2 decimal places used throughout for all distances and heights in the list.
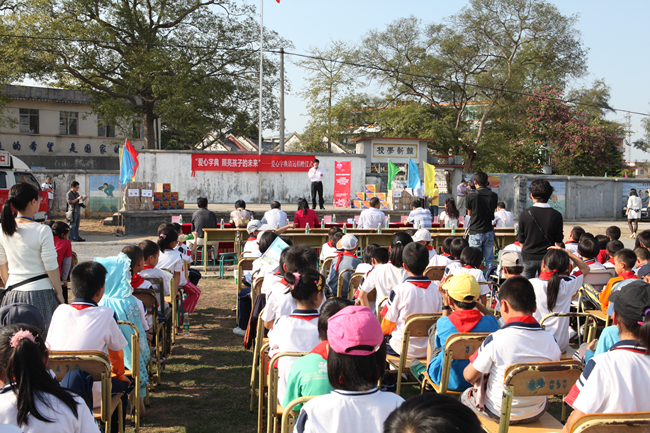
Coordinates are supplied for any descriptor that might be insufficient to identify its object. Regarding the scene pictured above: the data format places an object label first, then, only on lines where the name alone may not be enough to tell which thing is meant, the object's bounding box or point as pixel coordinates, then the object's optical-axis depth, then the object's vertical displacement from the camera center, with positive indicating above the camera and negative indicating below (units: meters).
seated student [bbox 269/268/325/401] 2.95 -0.73
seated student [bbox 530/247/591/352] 4.12 -0.71
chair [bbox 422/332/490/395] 2.90 -0.87
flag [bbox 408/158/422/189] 16.14 +0.74
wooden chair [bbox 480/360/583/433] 2.43 -0.88
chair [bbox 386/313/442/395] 3.41 -0.89
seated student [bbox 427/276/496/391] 3.07 -0.76
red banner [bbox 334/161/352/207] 19.81 +0.90
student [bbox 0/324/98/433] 1.87 -0.75
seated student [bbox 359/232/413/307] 4.61 -0.74
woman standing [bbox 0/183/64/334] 3.83 -0.43
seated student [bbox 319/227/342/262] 6.64 -0.66
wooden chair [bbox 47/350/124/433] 2.57 -0.87
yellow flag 15.99 +0.68
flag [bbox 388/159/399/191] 18.03 +0.99
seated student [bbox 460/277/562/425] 2.66 -0.82
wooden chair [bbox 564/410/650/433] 1.97 -0.88
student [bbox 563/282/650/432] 2.16 -0.78
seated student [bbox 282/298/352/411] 2.25 -0.81
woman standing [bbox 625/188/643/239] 16.36 -0.27
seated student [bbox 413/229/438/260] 6.12 -0.46
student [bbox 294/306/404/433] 1.78 -0.68
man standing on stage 15.20 +0.51
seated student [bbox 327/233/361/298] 5.62 -0.74
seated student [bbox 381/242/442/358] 3.79 -0.78
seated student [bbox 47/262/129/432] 2.94 -0.73
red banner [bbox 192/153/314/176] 18.56 +1.39
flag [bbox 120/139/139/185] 15.30 +1.07
